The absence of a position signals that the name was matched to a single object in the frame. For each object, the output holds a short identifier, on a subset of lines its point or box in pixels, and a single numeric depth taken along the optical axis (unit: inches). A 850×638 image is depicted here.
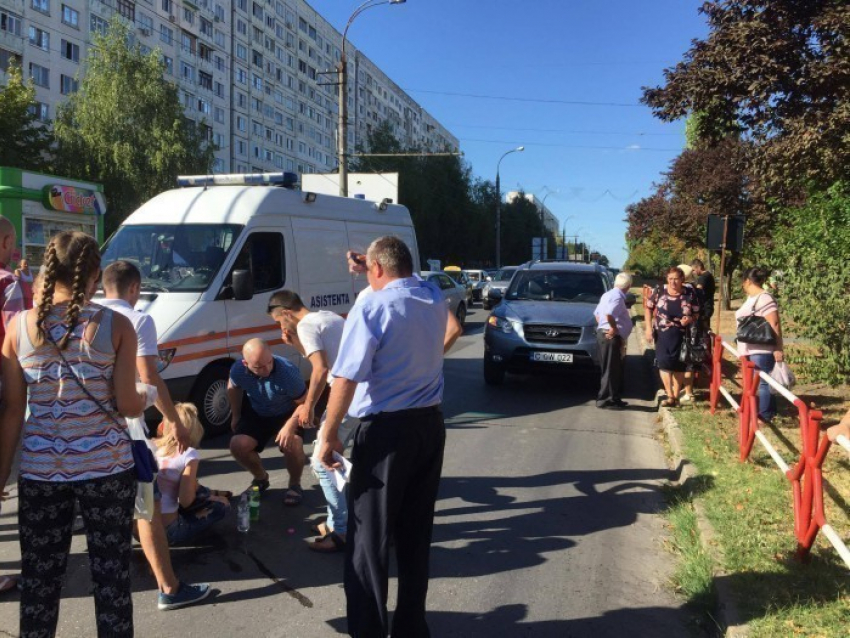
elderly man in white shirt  343.9
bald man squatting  201.3
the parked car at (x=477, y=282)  1360.7
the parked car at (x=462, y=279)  1155.3
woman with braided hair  103.4
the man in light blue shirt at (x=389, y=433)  117.6
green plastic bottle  187.6
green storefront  627.8
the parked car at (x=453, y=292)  745.0
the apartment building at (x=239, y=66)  1691.7
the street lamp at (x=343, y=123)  863.7
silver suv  376.5
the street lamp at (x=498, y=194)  1841.8
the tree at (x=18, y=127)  1091.4
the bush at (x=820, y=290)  269.4
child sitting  155.9
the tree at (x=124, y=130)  1327.5
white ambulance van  271.0
